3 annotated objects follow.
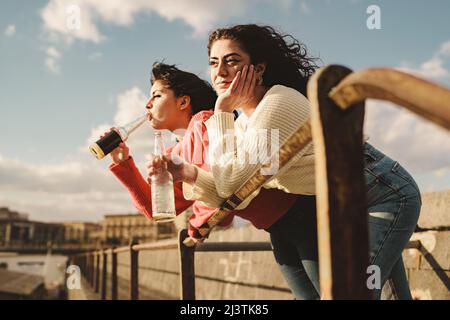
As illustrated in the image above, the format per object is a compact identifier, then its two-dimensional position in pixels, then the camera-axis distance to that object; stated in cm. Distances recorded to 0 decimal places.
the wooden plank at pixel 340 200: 74
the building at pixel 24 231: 8362
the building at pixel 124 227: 8331
